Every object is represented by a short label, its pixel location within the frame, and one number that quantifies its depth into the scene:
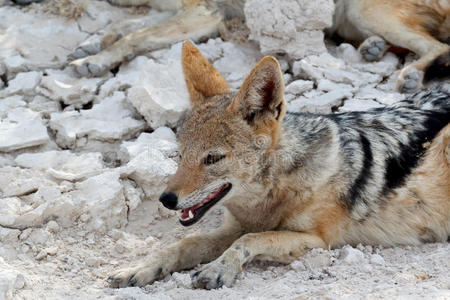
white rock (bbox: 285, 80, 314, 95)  11.01
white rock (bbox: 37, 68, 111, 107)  10.96
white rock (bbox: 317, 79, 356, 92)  10.95
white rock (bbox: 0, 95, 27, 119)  10.47
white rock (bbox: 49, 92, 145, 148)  9.94
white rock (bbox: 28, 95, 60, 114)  10.64
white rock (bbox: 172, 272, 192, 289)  6.60
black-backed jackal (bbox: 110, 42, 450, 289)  6.74
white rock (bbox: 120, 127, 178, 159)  9.54
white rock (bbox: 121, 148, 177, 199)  8.92
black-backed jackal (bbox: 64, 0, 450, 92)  11.66
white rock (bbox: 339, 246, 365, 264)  6.92
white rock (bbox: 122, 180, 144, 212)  8.62
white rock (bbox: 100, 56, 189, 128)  10.22
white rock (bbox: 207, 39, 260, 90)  11.66
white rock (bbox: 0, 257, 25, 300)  5.85
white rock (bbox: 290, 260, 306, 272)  6.93
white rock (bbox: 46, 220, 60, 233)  7.90
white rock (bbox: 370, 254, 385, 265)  6.92
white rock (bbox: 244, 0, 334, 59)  11.51
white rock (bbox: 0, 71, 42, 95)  11.05
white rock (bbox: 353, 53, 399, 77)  11.60
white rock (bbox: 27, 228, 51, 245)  7.65
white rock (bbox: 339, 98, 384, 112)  10.46
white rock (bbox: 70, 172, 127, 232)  8.24
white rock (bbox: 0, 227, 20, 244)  7.56
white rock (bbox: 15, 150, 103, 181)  8.83
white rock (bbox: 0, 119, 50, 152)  9.33
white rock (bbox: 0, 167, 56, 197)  8.41
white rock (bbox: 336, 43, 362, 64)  12.11
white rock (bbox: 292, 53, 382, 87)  11.19
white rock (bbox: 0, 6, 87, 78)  11.75
